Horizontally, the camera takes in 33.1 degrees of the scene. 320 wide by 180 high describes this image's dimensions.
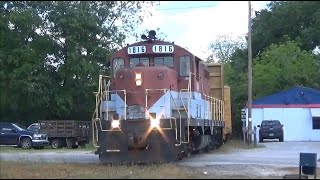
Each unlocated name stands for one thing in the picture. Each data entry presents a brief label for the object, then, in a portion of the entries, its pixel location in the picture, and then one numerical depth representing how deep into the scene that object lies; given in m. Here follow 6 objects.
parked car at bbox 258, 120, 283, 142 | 42.53
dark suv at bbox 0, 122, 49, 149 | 33.53
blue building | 45.75
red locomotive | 17.62
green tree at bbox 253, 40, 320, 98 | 52.78
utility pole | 35.19
